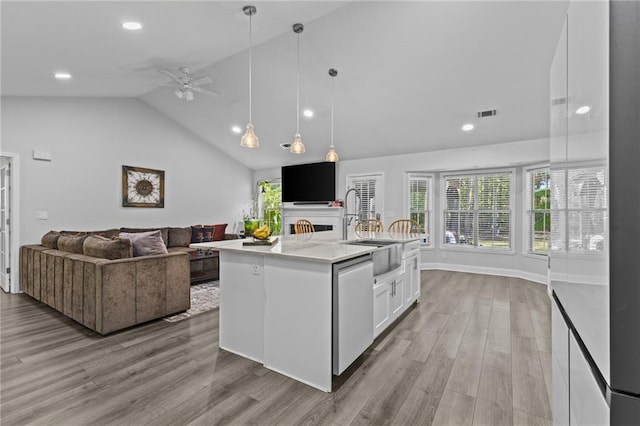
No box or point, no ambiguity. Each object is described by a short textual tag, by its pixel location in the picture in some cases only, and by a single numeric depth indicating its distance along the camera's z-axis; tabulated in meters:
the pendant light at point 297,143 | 3.49
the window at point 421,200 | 6.49
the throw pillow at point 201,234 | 6.41
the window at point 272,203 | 8.19
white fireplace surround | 7.02
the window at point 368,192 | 6.75
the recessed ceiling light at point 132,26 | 2.84
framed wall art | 5.81
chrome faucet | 3.25
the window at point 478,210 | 5.86
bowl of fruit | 2.74
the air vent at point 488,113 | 4.64
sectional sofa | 2.98
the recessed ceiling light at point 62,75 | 3.82
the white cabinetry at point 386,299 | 2.74
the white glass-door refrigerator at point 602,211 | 0.56
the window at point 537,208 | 5.36
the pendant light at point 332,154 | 4.18
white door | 4.67
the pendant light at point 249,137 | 2.87
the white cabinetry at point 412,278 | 3.52
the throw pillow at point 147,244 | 3.45
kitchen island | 2.09
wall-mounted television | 7.03
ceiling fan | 3.95
